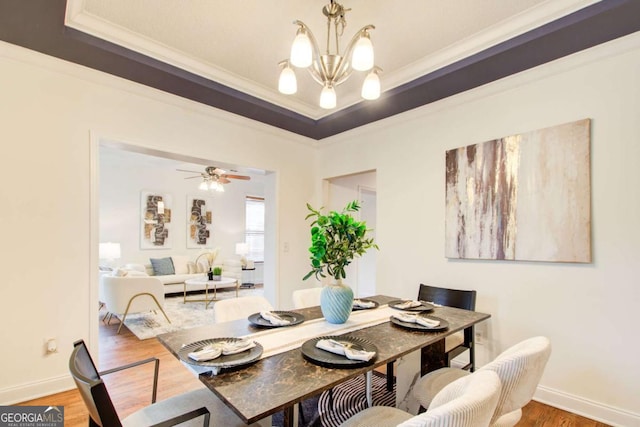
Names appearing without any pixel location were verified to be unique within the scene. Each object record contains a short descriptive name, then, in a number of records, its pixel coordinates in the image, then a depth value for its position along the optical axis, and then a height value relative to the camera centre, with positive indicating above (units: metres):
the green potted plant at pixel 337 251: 1.82 -0.18
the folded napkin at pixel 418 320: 1.77 -0.57
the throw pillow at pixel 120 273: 4.48 -0.76
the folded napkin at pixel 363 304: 2.27 -0.60
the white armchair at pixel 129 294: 4.18 -1.00
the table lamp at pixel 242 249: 7.43 -0.69
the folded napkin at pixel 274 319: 1.78 -0.56
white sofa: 6.25 -1.13
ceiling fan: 5.89 +0.76
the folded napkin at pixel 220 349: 1.25 -0.54
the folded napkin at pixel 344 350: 1.29 -0.55
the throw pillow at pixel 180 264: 6.83 -0.97
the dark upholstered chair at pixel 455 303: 2.20 -0.68
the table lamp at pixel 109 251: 5.34 -0.54
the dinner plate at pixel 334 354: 1.26 -0.56
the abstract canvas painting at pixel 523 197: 2.29 +0.18
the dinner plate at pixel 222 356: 1.22 -0.55
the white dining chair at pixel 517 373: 1.18 -0.57
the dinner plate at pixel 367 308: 2.25 -0.62
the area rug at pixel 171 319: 4.22 -1.47
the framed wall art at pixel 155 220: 6.92 -0.03
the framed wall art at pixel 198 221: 7.54 -0.06
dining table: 1.04 -0.58
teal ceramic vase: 1.85 -0.48
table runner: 1.46 -0.59
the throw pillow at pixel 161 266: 6.60 -0.98
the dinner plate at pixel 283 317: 1.77 -0.58
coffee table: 5.92 -1.19
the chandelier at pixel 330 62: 1.71 +0.89
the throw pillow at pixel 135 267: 5.92 -0.90
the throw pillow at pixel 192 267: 6.99 -1.06
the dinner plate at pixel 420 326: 1.74 -0.58
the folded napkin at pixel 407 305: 2.21 -0.59
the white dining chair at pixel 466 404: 0.79 -0.49
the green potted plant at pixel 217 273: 6.15 -1.04
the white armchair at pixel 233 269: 7.02 -1.11
